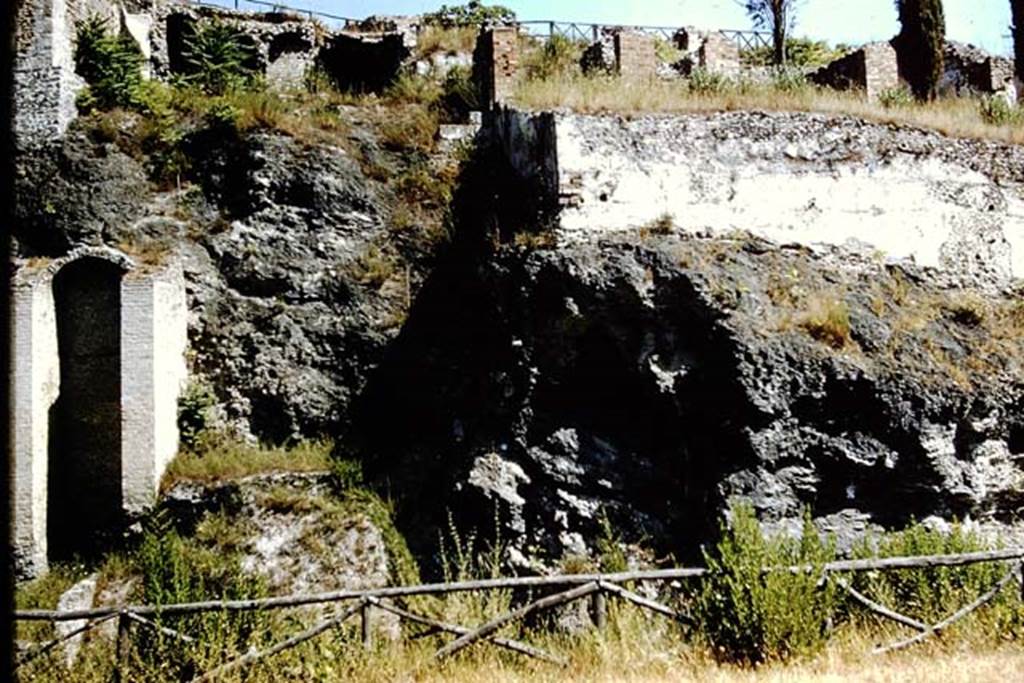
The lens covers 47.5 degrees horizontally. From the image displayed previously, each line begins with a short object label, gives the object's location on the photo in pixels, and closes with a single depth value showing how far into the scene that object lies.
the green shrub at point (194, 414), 15.98
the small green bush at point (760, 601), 10.17
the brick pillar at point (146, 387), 15.10
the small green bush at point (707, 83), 16.25
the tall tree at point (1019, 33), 22.95
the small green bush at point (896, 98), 17.16
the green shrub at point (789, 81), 16.95
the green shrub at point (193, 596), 10.59
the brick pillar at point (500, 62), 16.98
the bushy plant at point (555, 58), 21.18
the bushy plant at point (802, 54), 26.57
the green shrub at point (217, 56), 20.00
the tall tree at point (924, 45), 20.11
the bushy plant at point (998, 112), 16.75
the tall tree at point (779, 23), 26.30
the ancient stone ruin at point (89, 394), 15.13
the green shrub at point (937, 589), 10.70
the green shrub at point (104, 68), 18.08
